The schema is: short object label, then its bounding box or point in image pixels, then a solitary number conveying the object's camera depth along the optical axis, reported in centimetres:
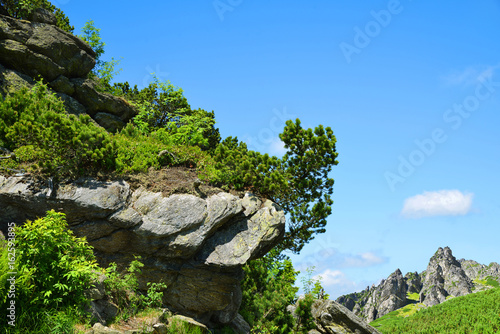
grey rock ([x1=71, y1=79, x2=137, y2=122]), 2331
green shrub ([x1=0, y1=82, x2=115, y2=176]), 1388
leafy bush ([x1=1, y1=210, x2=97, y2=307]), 968
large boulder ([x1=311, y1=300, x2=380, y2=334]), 2455
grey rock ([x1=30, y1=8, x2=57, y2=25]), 2292
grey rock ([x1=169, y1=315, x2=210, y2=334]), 1348
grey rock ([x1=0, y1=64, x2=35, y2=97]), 1980
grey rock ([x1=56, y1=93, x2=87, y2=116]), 2217
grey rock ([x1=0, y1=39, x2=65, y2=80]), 2094
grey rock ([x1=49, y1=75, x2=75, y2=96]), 2233
